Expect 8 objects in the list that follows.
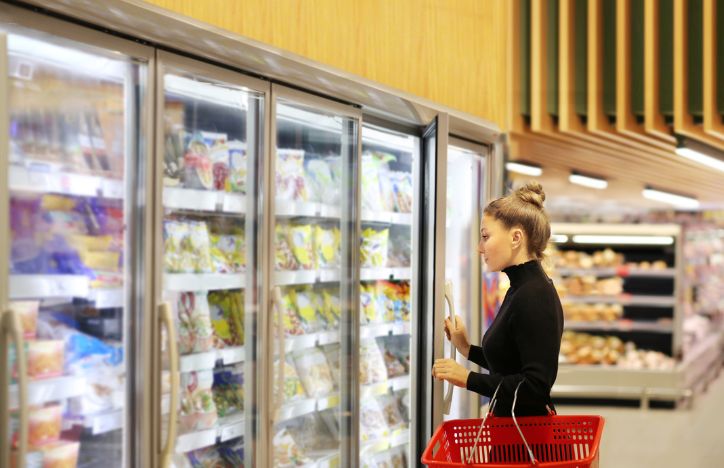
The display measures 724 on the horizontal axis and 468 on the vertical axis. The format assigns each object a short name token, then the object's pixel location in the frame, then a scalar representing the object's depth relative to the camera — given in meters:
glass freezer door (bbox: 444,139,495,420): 4.38
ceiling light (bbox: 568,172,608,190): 8.85
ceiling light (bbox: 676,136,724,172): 6.05
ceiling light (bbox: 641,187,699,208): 10.74
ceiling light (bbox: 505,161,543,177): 7.74
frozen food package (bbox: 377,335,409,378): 3.97
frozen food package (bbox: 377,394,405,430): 3.96
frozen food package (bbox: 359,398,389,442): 3.83
